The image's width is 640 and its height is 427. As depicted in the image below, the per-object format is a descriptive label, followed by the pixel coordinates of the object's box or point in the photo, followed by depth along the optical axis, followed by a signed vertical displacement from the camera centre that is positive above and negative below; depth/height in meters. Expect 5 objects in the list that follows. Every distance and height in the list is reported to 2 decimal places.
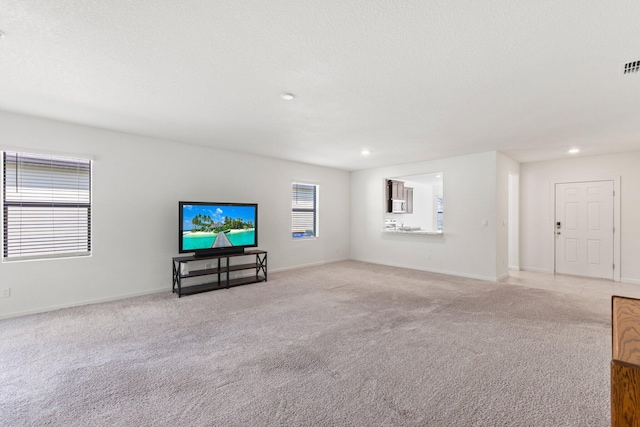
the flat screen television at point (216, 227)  4.68 -0.22
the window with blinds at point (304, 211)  6.73 +0.08
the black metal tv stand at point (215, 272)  4.53 -0.92
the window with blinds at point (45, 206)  3.56 +0.09
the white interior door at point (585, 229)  5.57 -0.27
